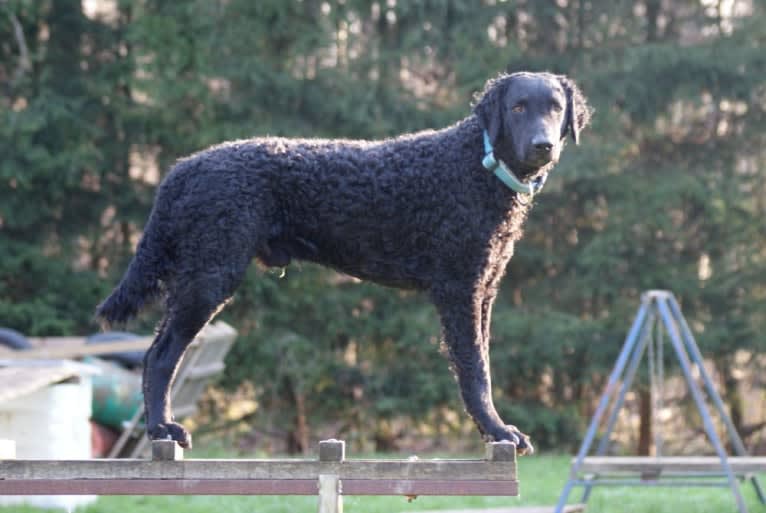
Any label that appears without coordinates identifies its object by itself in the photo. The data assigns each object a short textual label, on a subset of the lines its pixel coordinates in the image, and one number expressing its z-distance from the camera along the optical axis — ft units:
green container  62.85
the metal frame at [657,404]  43.96
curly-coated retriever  26.61
